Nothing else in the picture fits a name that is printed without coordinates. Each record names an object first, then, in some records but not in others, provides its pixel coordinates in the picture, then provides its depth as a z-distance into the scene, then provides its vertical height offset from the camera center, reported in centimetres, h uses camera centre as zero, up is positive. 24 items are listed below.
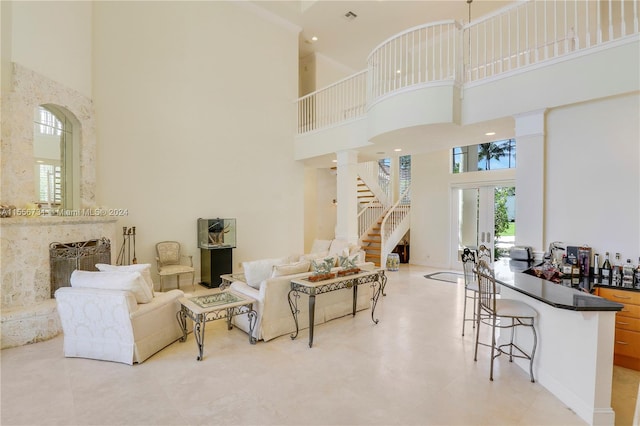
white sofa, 384 -116
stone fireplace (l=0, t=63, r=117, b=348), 375 -27
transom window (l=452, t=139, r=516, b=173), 780 +140
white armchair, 321 -112
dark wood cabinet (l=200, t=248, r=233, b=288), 637 -114
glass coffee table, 338 -109
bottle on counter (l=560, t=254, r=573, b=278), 367 -68
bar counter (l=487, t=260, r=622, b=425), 239 -113
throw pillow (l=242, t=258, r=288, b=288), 411 -81
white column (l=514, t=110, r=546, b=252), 436 +45
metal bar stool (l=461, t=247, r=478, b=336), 432 -91
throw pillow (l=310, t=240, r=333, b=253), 711 -82
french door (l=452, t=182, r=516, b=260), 802 -17
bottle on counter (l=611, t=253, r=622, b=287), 339 -70
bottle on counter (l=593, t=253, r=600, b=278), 381 -66
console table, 373 -97
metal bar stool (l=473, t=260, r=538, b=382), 299 -96
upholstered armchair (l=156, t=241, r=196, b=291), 577 -99
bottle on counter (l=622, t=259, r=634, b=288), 333 -69
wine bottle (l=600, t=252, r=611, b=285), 359 -68
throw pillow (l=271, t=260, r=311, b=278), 404 -77
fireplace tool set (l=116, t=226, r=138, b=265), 565 -67
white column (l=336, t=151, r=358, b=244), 732 +31
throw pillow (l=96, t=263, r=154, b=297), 374 -71
